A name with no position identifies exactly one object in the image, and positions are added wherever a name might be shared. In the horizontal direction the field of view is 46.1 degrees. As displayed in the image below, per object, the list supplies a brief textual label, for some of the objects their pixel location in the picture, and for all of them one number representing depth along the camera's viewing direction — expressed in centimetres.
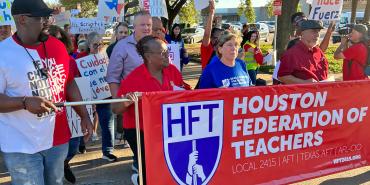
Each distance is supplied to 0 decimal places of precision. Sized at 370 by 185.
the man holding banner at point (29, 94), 292
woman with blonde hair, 440
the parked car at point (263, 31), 3952
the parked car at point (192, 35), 3862
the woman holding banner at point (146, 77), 383
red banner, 354
